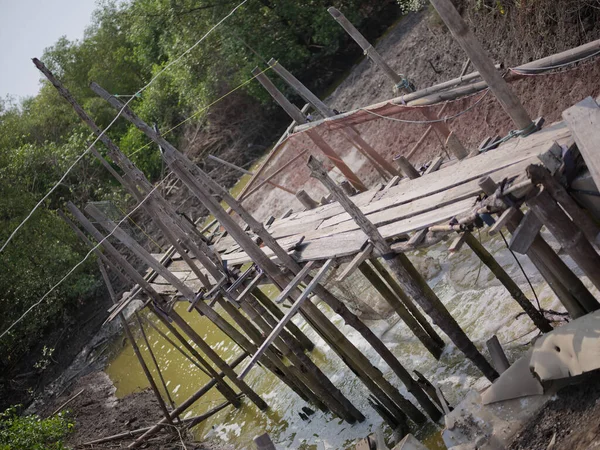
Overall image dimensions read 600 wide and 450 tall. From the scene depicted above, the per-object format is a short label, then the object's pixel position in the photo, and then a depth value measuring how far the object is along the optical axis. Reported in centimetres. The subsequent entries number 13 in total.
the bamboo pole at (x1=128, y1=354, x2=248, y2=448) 1291
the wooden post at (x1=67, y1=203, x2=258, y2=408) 1211
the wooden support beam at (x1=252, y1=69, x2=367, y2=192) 1252
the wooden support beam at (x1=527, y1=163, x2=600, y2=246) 661
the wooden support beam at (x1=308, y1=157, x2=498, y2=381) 808
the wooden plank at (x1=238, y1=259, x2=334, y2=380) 857
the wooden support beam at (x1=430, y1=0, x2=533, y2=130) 808
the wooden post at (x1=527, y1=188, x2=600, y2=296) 673
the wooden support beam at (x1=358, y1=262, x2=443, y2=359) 1020
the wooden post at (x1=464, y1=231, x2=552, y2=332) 883
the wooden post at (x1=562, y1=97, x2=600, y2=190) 642
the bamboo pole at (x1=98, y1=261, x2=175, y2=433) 1291
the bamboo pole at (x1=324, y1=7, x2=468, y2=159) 1138
